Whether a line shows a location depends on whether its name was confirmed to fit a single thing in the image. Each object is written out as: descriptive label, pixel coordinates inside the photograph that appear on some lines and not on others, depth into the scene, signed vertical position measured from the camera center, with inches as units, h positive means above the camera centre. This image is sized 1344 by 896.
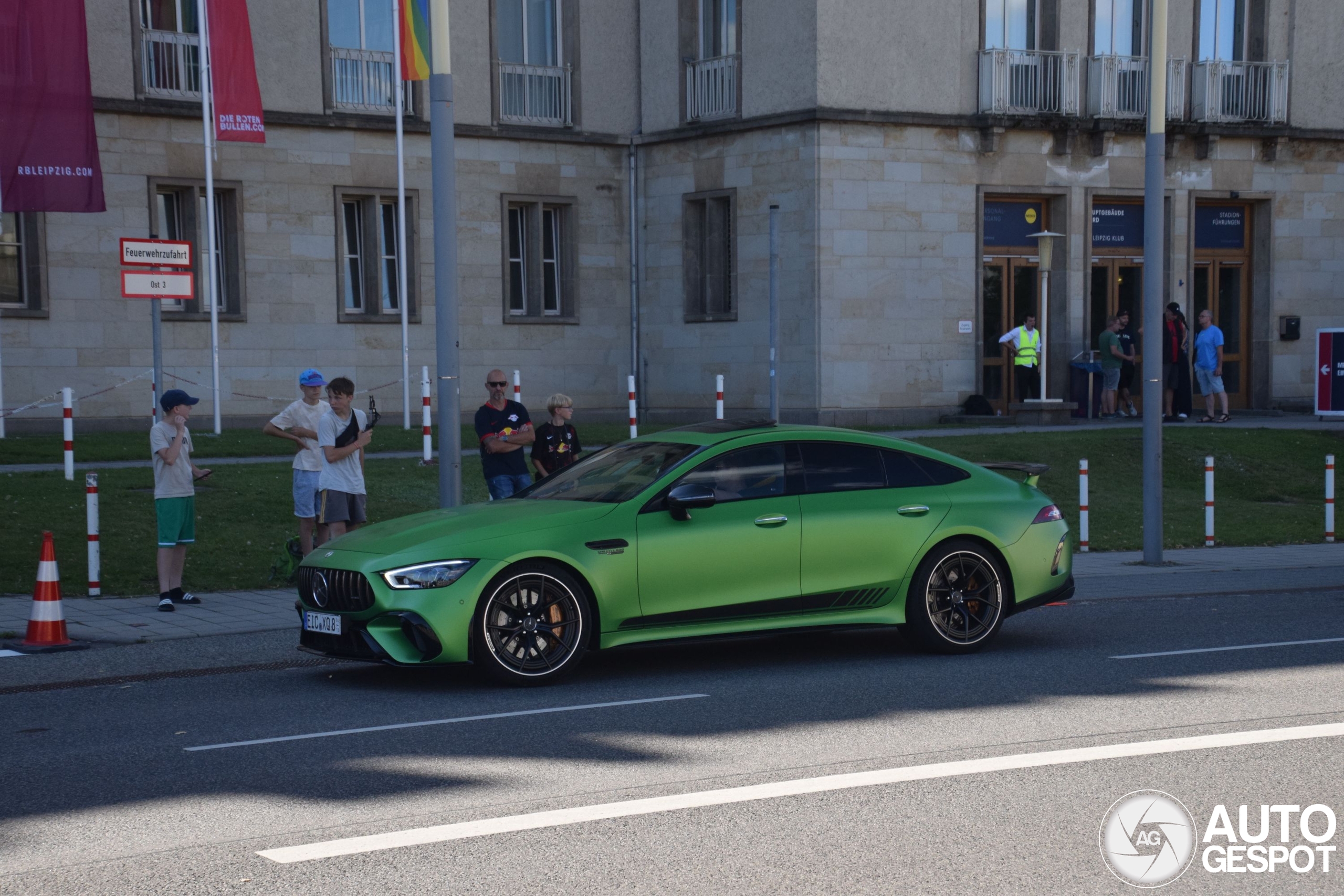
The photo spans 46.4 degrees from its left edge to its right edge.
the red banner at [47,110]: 879.1 +120.3
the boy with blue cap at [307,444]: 502.9 -39.7
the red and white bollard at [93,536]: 486.6 -68.1
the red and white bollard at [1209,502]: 683.4 -85.8
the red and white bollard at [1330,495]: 711.2 -87.4
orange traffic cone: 411.8 -76.6
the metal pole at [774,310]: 712.4 +1.4
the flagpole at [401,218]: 1053.2 +71.2
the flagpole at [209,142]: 987.9 +114.0
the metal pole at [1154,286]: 617.9 +8.6
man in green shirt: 1112.2 -40.3
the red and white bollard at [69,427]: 704.4 -47.2
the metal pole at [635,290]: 1207.6 +19.3
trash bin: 1136.8 -58.1
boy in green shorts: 475.2 -48.0
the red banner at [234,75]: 964.0 +151.6
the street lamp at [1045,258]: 1090.1 +35.5
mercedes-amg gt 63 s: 342.0 -56.4
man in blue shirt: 1098.7 -38.4
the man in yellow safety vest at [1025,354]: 1109.1 -32.0
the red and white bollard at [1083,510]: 669.9 -86.2
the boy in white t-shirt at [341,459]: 482.3 -43.3
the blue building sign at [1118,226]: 1192.8 +62.6
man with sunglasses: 516.7 -40.6
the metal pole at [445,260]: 496.7 +18.2
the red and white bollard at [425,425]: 795.4 -54.1
